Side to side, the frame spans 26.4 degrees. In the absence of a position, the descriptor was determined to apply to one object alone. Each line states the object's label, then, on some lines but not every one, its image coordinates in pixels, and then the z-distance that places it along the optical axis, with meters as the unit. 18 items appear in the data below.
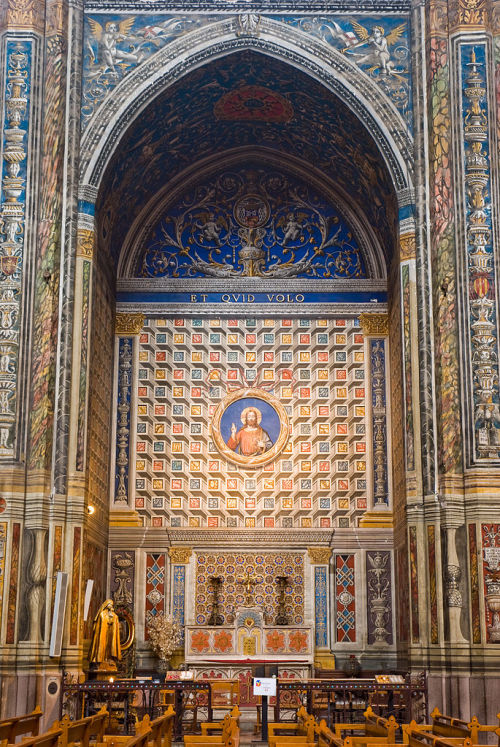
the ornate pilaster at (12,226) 18.38
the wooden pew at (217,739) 10.90
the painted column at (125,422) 22.89
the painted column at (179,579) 22.12
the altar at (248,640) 21.48
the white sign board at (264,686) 16.22
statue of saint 19.17
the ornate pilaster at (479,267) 18.38
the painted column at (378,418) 22.78
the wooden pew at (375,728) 11.45
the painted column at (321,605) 21.80
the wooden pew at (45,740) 9.39
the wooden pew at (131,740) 9.81
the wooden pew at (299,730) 11.72
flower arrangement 21.12
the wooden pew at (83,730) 10.95
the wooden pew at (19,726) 11.56
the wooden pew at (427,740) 9.70
